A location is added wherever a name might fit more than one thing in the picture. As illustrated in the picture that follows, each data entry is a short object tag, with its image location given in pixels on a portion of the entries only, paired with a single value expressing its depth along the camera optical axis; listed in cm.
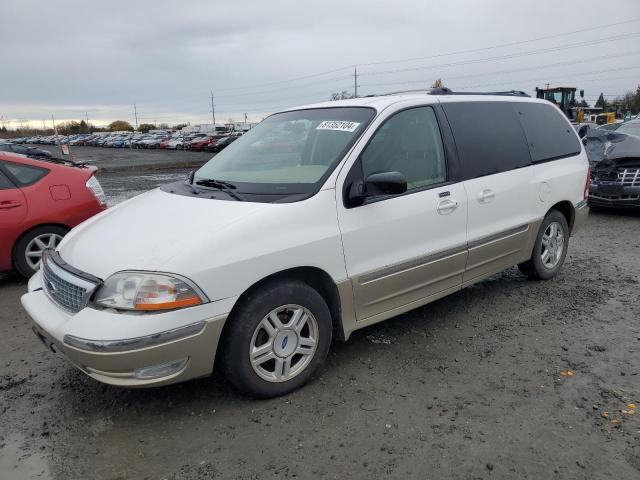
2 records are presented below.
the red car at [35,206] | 573
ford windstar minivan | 284
